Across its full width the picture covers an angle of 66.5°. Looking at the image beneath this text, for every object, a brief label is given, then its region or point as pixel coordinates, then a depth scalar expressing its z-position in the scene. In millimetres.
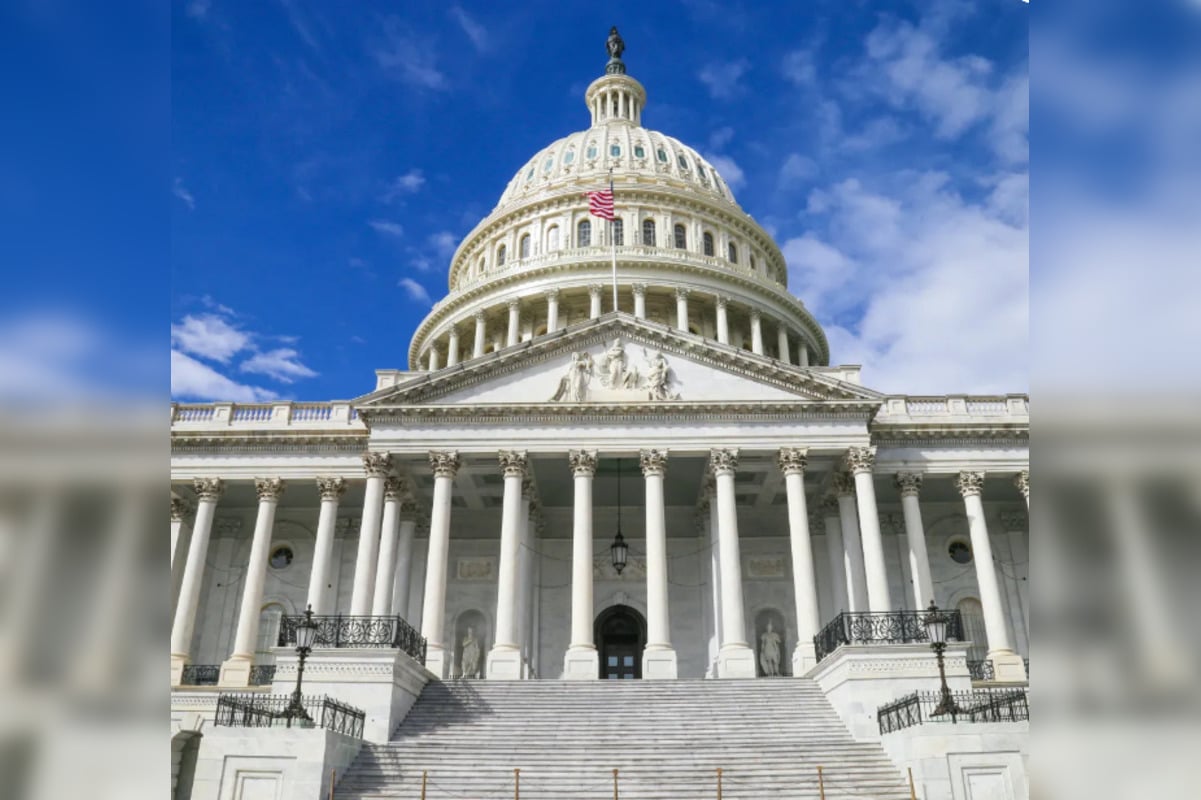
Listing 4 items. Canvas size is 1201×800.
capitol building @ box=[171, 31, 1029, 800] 25047
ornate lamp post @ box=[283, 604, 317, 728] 22625
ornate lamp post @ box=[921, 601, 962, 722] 22797
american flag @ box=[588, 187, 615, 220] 49031
